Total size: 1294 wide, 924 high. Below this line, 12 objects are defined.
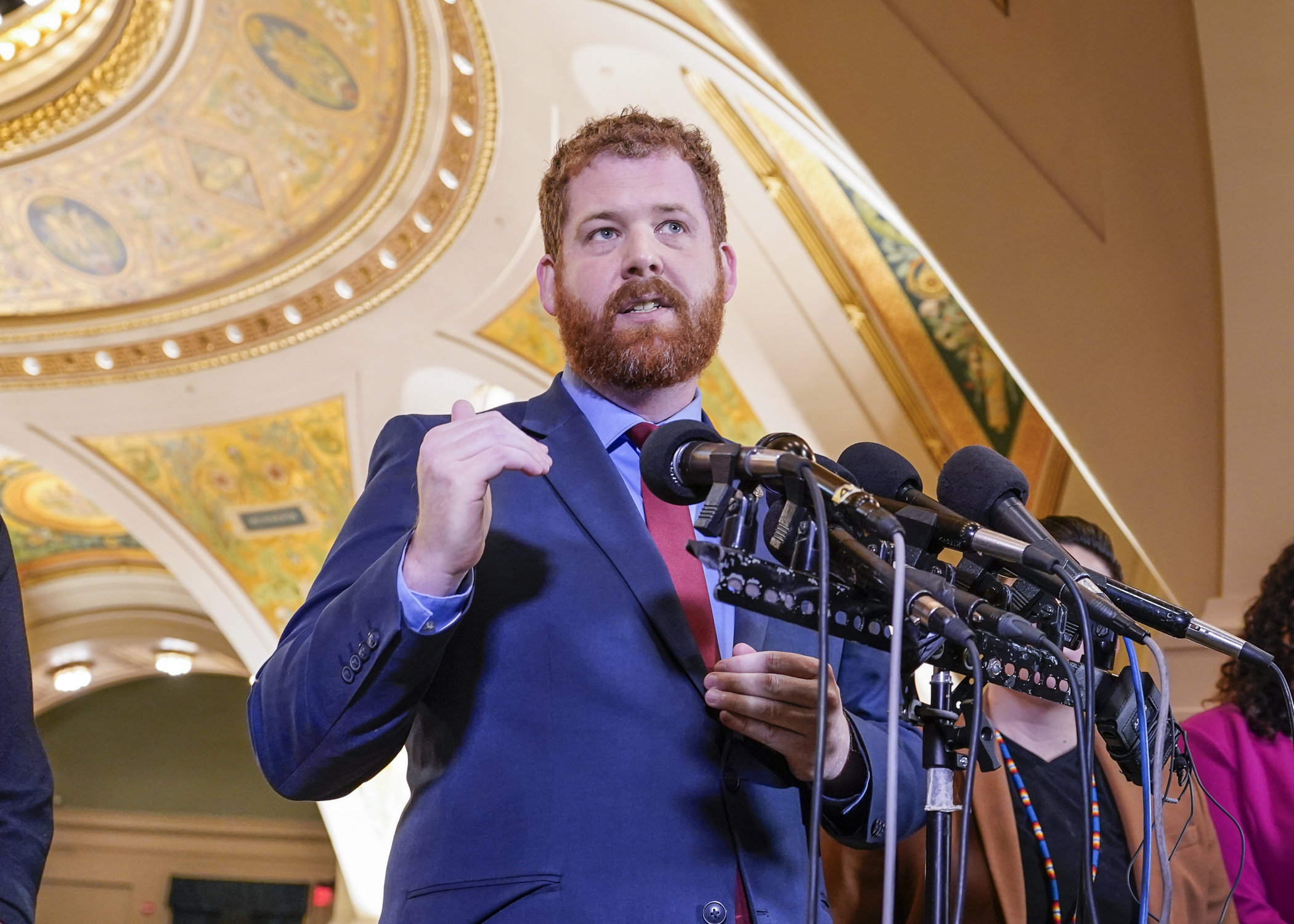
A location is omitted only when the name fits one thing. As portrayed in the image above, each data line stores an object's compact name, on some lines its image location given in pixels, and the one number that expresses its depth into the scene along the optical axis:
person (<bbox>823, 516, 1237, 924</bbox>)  2.45
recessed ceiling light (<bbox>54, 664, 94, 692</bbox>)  13.48
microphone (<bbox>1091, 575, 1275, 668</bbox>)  1.33
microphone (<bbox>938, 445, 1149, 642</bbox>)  1.36
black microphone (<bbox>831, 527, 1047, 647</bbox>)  1.11
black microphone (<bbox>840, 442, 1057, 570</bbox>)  1.24
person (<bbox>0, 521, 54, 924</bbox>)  1.59
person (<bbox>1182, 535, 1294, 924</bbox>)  2.78
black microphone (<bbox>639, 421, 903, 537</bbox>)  1.13
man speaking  1.27
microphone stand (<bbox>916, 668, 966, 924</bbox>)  1.12
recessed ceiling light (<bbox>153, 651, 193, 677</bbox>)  13.56
